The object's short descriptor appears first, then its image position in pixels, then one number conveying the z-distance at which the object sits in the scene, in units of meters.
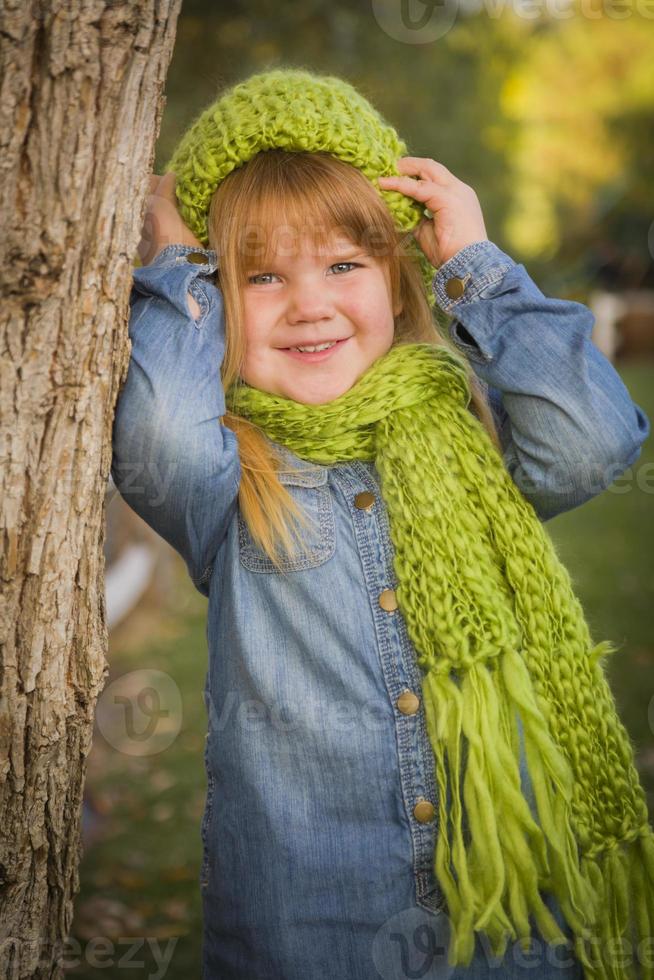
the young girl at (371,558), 1.36
